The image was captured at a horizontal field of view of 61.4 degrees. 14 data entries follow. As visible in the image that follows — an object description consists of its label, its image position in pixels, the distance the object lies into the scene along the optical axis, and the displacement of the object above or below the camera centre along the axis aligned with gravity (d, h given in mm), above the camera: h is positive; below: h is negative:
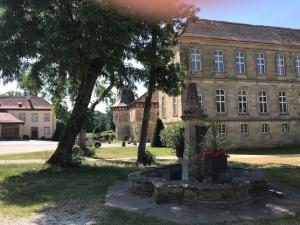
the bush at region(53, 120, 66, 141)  48078 -178
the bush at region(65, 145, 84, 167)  11224 -1213
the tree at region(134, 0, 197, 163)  12062 +3495
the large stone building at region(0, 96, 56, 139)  49054 +3049
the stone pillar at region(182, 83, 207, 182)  6434 -262
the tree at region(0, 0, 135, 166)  9076 +3331
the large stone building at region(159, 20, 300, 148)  23976 +4792
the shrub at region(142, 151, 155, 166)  13494 -1570
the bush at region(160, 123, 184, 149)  20409 -250
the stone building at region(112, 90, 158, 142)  37682 +2167
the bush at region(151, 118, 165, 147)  26373 -931
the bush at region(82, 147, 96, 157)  17657 -1492
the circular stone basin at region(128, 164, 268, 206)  5442 -1372
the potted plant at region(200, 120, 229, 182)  5766 -606
